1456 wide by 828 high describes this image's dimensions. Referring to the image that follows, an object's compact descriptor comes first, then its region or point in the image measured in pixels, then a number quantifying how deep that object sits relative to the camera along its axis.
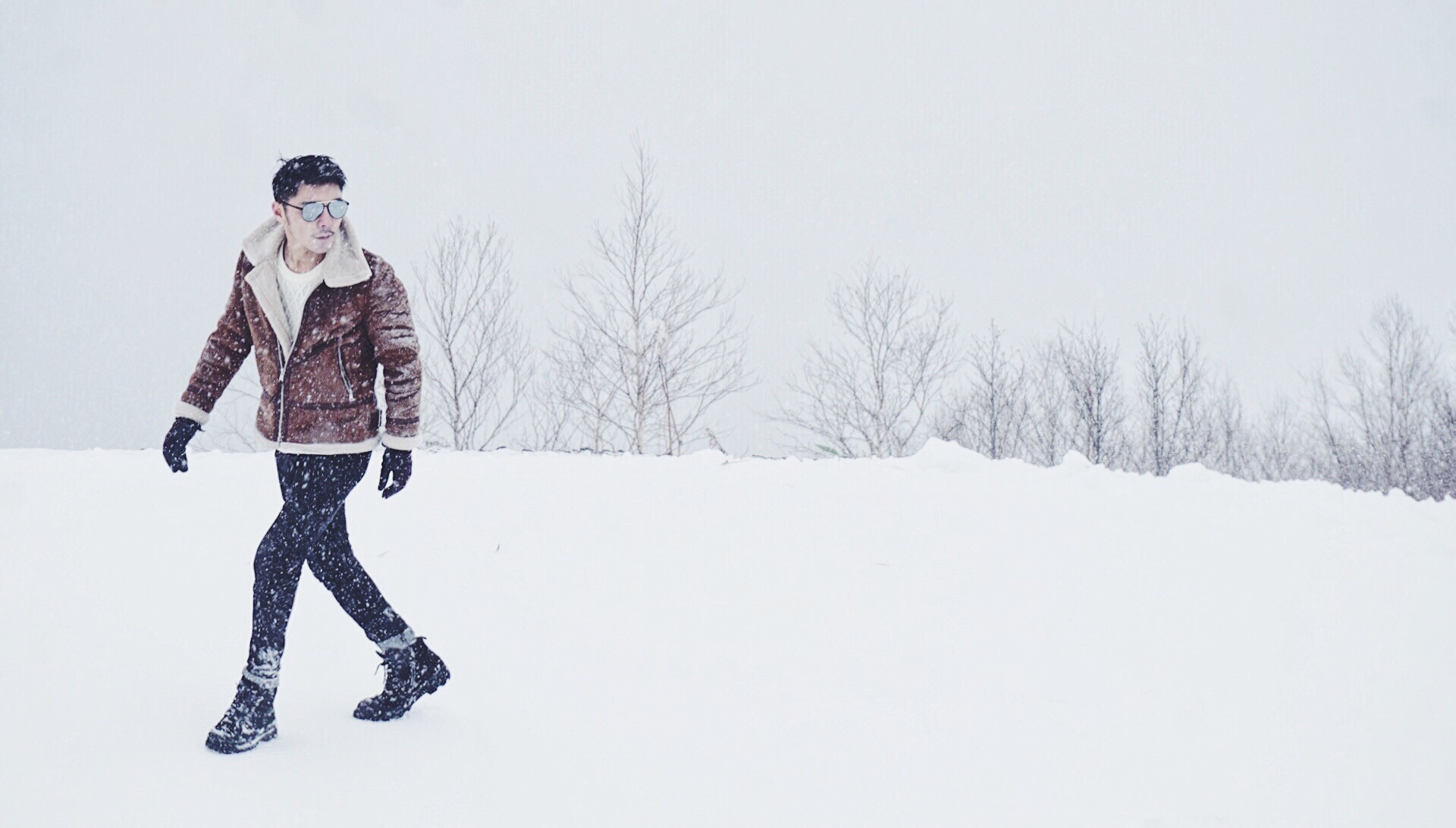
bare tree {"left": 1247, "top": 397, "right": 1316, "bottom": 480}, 37.75
